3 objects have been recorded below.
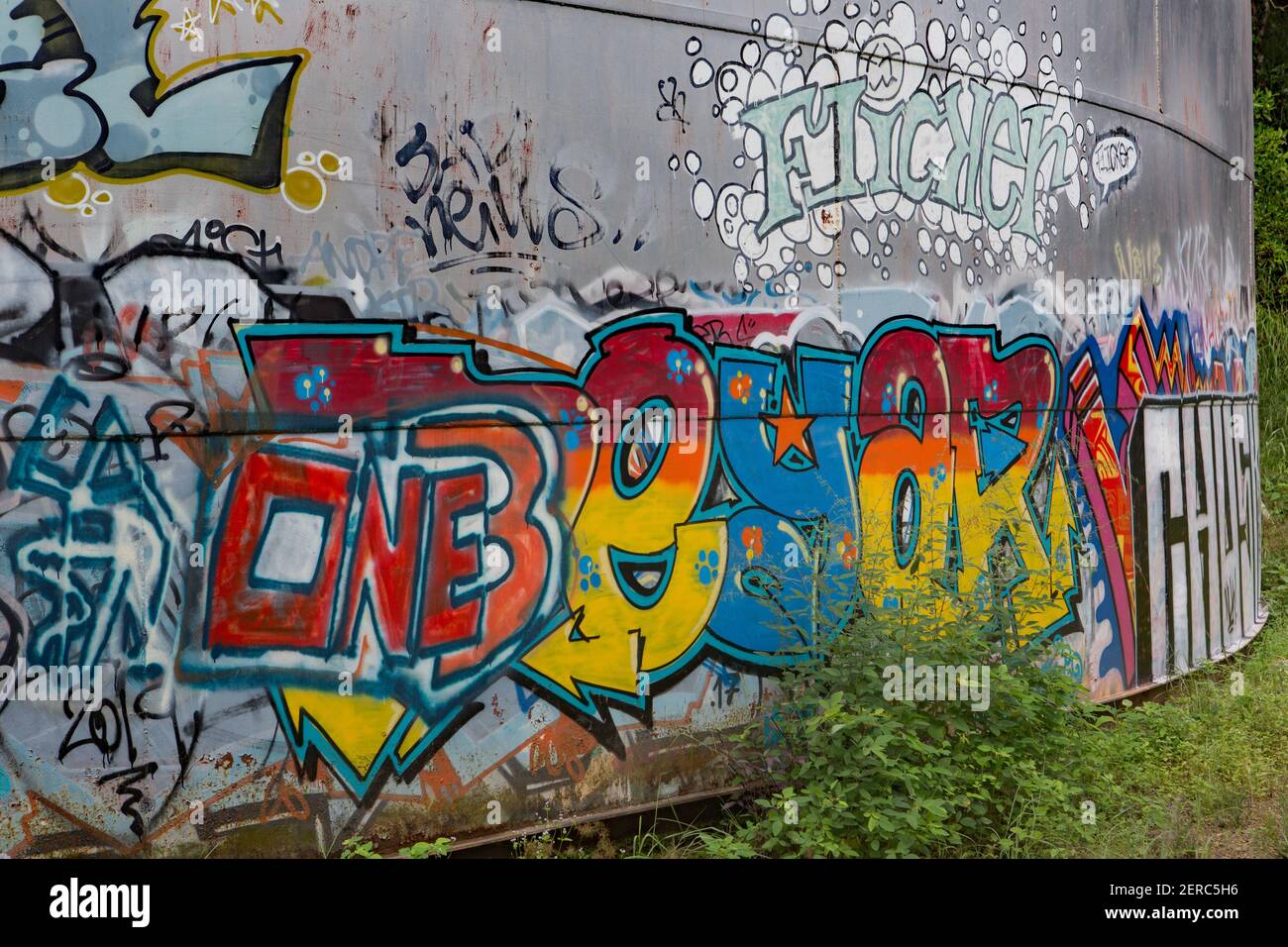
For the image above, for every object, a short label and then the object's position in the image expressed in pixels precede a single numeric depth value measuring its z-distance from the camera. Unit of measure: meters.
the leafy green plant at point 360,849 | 5.05
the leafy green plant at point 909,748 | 5.56
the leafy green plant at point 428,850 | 5.15
